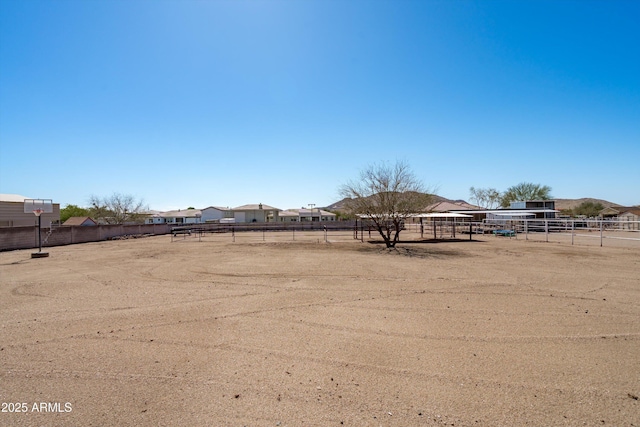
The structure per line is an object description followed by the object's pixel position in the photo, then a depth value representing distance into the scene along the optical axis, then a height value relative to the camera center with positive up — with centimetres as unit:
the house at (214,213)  7988 +126
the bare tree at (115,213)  7025 +113
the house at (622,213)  5756 +145
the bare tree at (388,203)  2439 +114
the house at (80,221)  5521 -48
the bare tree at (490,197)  8469 +569
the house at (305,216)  8894 +64
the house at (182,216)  8681 +58
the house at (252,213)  7519 +122
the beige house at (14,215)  3544 +33
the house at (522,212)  4953 +99
